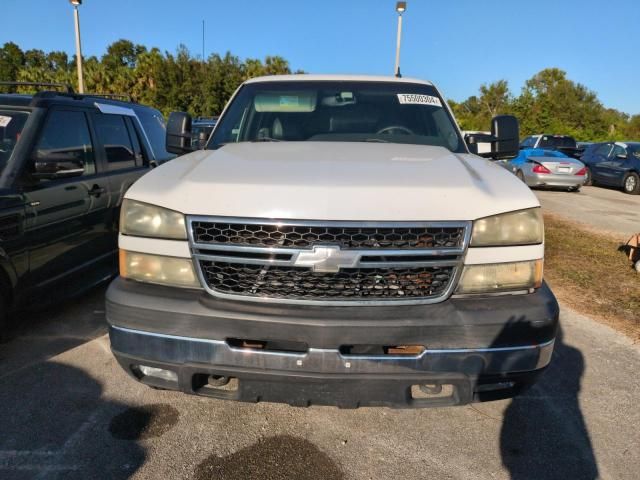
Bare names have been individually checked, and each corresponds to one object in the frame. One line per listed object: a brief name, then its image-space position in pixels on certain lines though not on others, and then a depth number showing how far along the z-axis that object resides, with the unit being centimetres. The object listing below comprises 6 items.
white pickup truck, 209
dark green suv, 351
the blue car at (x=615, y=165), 1616
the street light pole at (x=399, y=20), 1579
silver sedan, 1508
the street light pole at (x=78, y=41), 1434
